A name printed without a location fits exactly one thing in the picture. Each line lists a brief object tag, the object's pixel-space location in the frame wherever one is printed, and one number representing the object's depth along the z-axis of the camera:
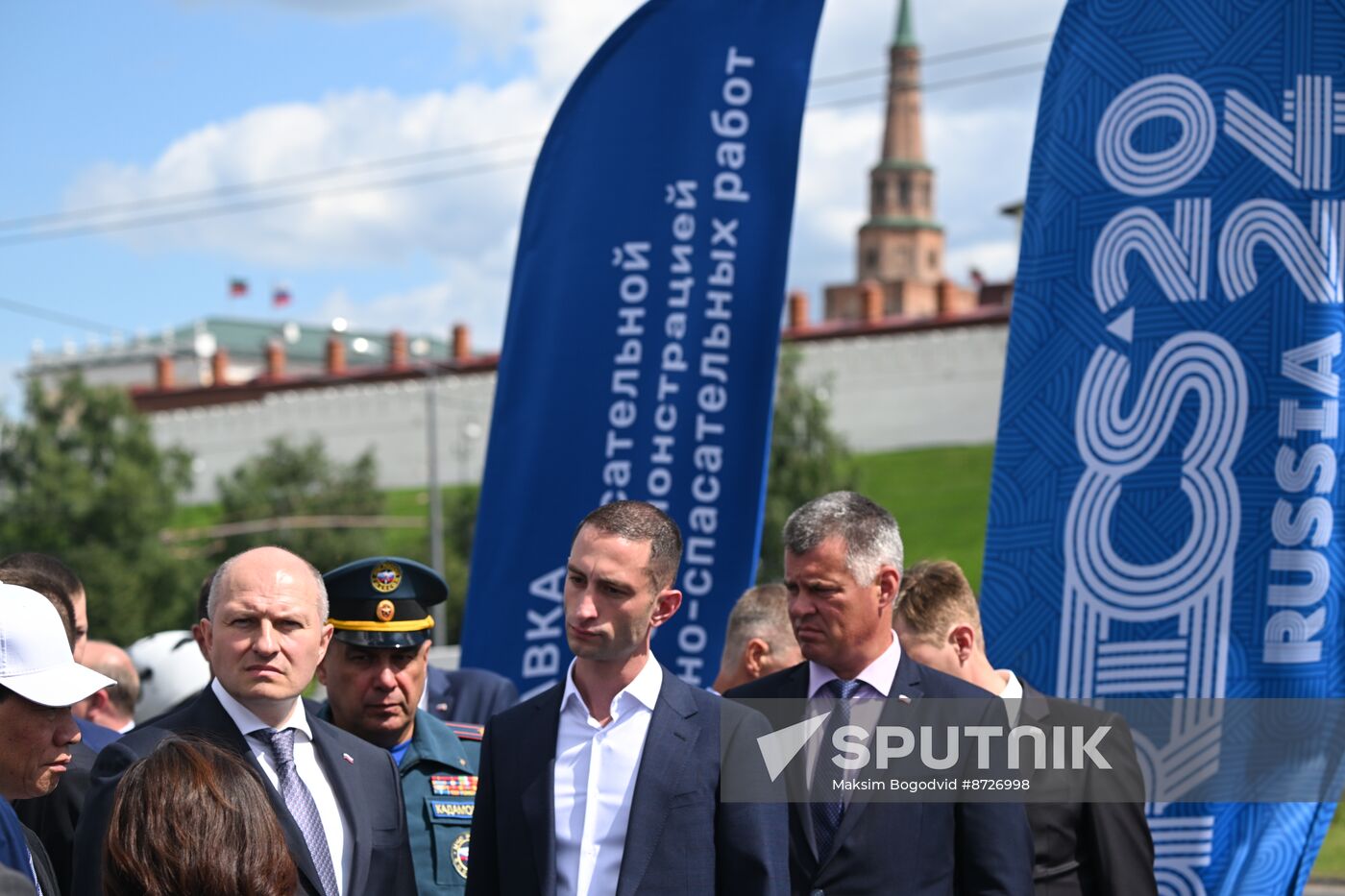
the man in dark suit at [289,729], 3.95
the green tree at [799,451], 49.72
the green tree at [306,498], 53.44
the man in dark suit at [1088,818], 4.70
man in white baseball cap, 3.59
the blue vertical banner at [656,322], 7.61
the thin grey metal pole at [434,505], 34.69
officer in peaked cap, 4.70
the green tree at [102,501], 54.47
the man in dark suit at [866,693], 4.23
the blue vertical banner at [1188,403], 6.05
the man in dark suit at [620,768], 3.87
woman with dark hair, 2.90
